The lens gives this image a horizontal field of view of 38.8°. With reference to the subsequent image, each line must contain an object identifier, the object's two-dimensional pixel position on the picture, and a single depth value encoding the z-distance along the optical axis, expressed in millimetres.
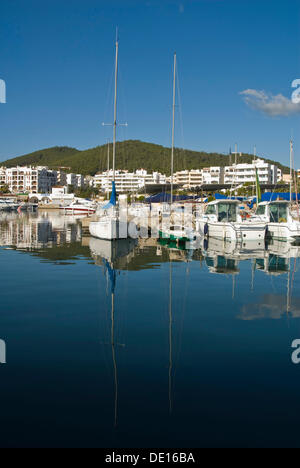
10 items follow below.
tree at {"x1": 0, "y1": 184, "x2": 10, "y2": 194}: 167875
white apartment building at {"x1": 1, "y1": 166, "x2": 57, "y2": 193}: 184638
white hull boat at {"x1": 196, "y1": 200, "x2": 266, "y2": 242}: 28922
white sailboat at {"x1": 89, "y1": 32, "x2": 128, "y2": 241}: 28359
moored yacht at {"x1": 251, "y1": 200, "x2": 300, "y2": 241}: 30156
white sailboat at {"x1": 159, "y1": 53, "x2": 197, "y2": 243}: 28578
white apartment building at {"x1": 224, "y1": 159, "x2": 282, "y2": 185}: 135750
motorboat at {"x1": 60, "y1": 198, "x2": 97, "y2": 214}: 78969
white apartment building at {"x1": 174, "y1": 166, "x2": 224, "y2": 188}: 173375
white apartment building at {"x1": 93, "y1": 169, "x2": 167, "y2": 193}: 188625
